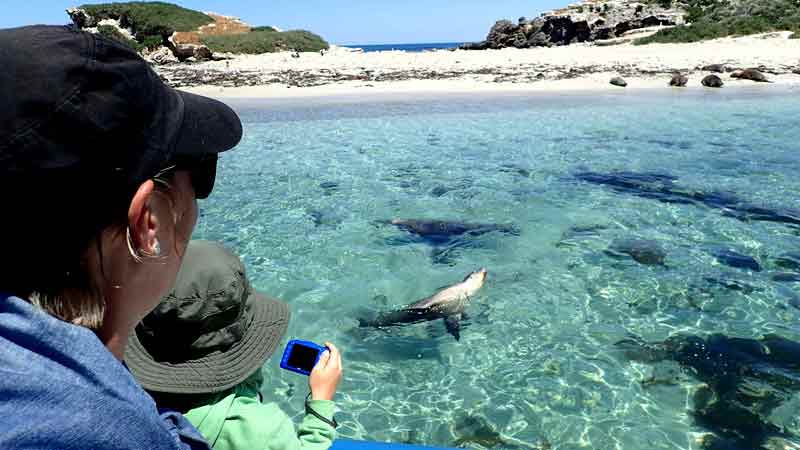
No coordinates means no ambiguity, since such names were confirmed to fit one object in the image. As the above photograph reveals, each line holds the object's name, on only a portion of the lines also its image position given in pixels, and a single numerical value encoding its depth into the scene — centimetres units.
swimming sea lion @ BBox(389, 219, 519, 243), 780
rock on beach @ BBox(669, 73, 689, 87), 2347
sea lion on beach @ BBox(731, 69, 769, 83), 2399
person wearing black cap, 88
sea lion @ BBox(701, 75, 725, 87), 2309
